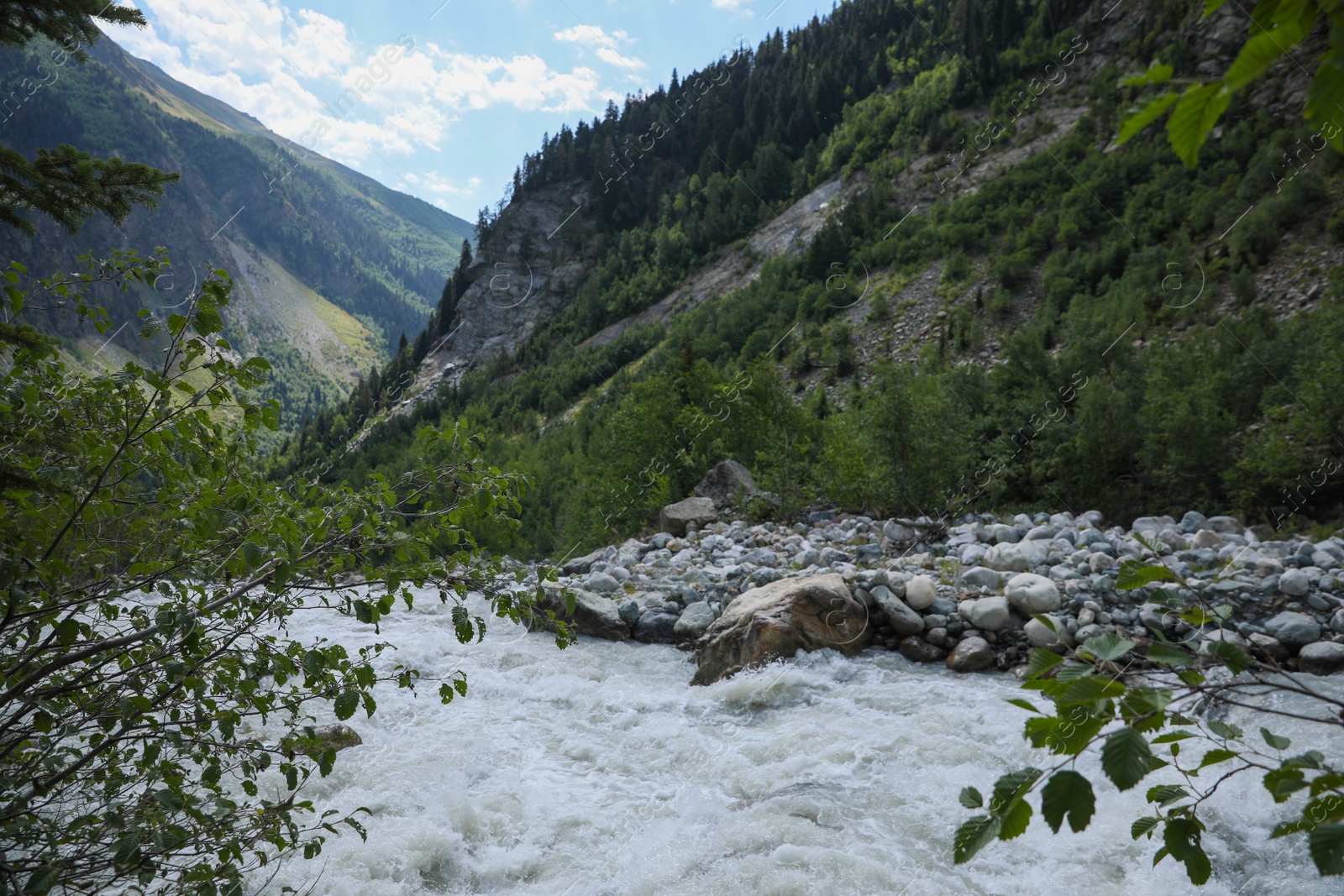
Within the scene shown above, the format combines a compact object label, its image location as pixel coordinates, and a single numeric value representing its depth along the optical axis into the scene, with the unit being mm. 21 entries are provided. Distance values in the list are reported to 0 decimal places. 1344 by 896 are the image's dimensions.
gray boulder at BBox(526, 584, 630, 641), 8820
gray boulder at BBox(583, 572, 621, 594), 10195
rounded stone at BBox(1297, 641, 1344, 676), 6109
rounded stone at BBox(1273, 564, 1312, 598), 6930
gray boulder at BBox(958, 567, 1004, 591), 7934
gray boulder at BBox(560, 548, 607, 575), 12023
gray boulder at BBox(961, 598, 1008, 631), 7230
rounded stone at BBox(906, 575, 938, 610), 7703
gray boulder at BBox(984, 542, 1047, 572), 8320
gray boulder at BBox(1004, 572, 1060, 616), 7289
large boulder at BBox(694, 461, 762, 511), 13742
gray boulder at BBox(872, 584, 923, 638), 7480
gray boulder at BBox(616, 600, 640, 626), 8938
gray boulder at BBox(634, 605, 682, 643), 8719
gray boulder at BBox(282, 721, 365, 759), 2330
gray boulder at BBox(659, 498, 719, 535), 13164
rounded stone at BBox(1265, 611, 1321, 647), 6402
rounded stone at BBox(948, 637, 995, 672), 6938
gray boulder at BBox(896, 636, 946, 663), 7254
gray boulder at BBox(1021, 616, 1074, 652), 6612
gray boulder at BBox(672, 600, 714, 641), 8461
